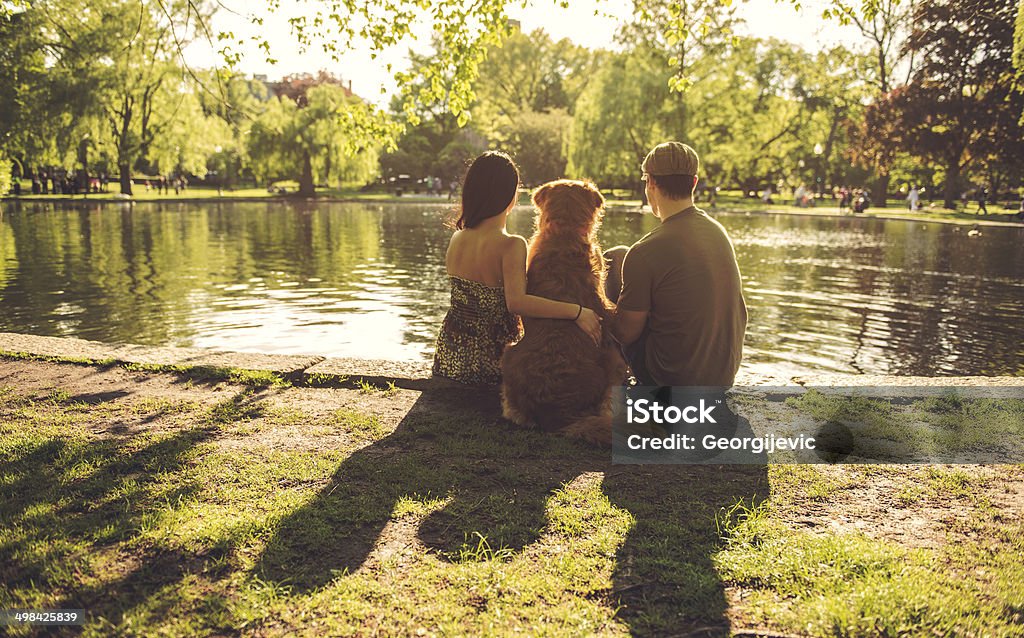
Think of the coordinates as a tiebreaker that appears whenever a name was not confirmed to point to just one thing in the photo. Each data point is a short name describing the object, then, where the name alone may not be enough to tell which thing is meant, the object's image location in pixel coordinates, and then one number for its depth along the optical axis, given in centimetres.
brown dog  430
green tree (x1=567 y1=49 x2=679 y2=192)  4431
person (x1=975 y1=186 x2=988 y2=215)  3804
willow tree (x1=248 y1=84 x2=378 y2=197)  4538
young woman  445
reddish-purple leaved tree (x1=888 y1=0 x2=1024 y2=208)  3359
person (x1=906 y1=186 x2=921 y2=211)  4241
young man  418
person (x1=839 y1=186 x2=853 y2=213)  4244
